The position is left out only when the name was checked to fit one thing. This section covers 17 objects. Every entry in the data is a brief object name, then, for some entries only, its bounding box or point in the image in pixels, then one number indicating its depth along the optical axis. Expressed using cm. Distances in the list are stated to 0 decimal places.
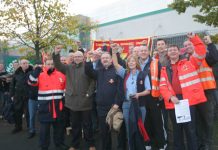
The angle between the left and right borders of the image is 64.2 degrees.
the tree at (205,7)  505
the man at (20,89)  463
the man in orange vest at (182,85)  278
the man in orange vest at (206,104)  306
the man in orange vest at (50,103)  349
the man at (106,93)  320
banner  621
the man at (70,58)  376
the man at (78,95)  350
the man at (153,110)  310
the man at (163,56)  336
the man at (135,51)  332
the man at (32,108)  439
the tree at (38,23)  758
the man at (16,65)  510
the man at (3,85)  574
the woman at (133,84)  305
